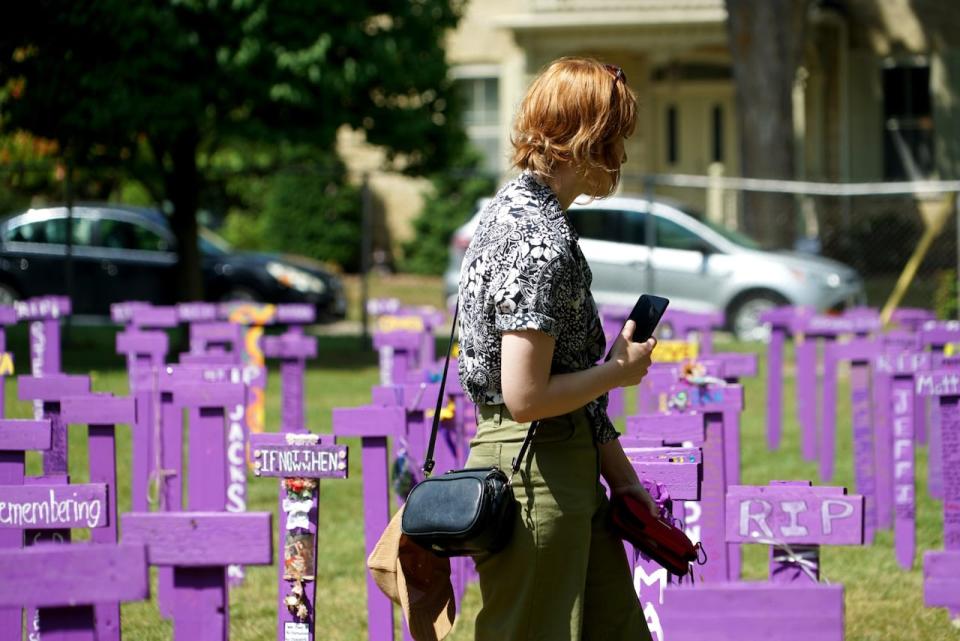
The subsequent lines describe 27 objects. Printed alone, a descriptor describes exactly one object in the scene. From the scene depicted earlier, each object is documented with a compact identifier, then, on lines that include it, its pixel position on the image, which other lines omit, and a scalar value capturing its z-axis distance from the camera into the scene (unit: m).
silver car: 35.28
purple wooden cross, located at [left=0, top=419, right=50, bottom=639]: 9.02
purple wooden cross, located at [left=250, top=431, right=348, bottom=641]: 9.34
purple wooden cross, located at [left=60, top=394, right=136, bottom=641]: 10.72
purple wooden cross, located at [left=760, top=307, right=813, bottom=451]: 21.55
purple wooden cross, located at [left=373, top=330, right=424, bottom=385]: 18.08
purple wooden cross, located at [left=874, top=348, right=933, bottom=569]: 14.04
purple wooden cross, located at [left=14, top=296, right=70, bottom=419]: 18.37
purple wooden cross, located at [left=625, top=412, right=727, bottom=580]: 10.70
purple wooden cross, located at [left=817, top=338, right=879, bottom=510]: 15.66
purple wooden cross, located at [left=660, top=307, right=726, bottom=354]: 22.61
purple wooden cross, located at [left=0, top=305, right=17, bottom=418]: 14.37
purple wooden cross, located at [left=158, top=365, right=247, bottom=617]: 11.03
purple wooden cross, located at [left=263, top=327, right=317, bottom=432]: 17.42
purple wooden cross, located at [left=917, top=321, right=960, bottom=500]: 17.19
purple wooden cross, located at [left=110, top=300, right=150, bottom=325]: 21.13
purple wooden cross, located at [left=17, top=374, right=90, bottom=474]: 10.63
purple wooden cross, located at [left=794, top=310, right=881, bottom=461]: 20.17
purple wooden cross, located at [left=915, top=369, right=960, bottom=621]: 11.77
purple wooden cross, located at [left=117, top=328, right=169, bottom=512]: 14.12
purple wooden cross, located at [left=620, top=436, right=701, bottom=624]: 8.80
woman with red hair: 6.82
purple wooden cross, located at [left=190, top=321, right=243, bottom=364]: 18.08
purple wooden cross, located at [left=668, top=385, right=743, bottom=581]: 11.02
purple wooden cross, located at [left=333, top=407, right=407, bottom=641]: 10.30
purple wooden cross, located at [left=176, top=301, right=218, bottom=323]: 20.72
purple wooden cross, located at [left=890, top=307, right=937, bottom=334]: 23.17
